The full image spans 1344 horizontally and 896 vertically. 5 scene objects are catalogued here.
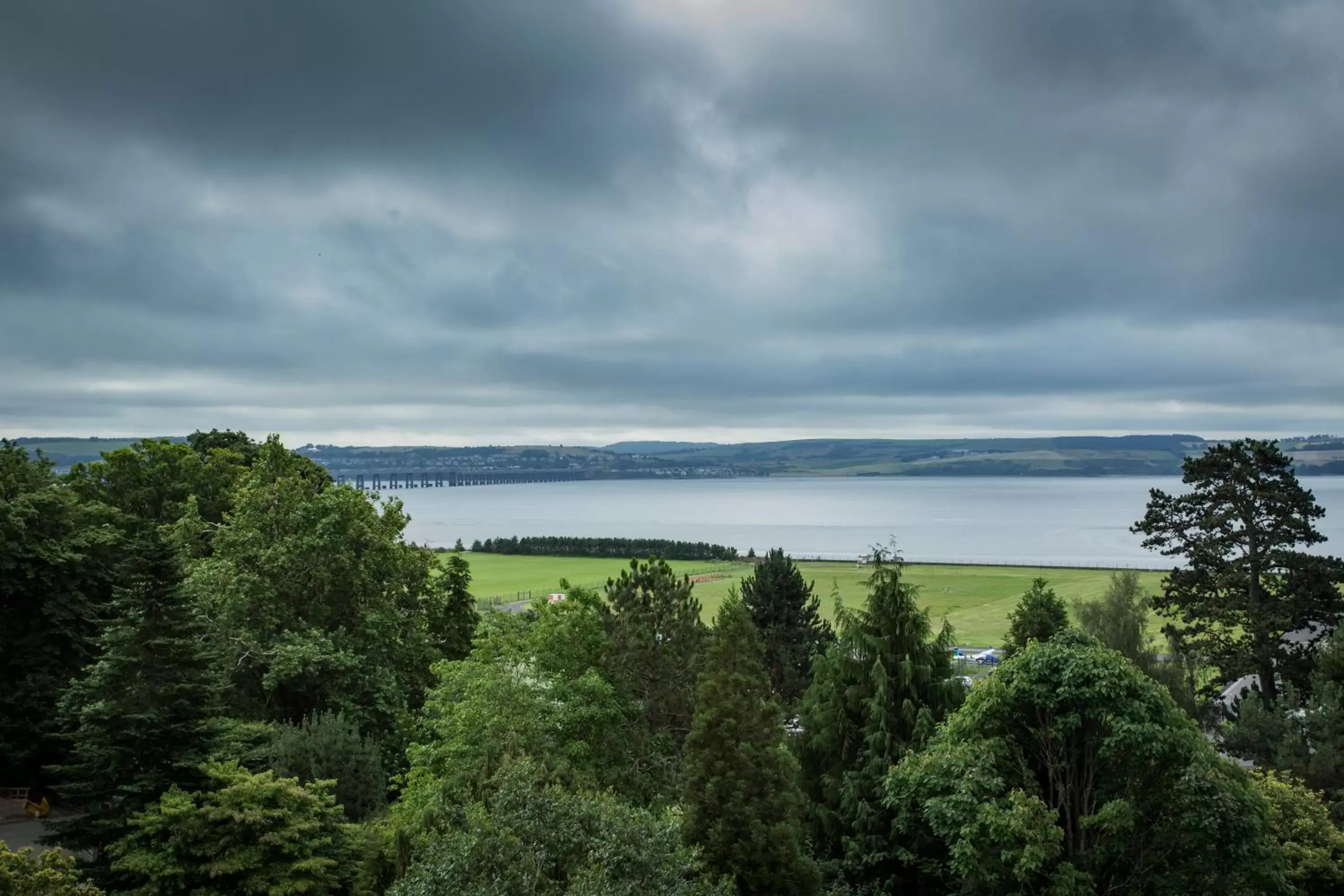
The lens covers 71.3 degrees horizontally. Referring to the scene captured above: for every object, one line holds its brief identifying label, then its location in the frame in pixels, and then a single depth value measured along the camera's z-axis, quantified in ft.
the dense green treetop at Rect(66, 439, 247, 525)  140.26
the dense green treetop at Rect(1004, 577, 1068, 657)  103.50
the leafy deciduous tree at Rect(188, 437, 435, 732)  97.45
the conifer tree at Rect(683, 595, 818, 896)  60.95
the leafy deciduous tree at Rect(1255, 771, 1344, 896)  65.51
